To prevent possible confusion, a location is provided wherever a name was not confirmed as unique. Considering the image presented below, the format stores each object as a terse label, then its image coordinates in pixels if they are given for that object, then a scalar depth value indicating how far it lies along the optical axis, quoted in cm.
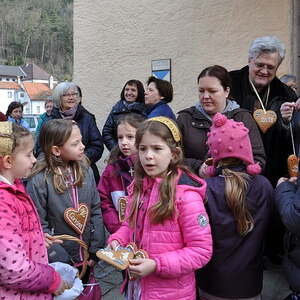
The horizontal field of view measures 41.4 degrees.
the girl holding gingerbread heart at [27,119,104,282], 251
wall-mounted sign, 582
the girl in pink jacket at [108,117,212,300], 186
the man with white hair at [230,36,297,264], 284
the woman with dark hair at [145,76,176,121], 438
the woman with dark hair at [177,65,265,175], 252
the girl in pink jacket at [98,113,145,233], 282
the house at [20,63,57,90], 3570
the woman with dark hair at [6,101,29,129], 835
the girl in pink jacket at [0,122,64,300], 166
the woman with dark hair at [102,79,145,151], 445
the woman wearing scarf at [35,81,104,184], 411
